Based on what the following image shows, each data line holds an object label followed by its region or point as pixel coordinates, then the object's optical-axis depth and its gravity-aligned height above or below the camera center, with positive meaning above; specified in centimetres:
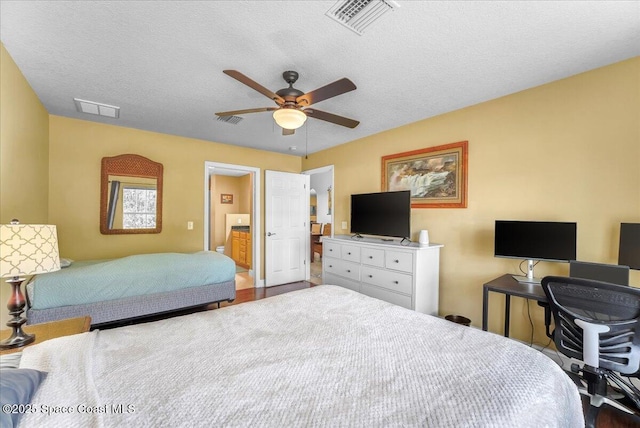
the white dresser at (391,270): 290 -71
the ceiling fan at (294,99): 178 +86
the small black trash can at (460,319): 274 -113
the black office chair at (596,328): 152 -70
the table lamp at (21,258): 135 -25
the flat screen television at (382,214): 323 -2
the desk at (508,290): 201 -62
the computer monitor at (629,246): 184 -23
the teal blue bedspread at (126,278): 238 -70
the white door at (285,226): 482 -27
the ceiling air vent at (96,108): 283 +117
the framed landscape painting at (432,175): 298 +48
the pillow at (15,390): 66 -52
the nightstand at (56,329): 152 -73
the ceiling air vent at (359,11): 149 +120
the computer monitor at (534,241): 215 -24
